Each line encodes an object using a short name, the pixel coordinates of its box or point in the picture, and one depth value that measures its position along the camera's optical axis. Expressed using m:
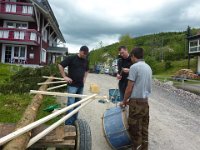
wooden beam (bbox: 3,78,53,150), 1.82
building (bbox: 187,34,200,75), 21.74
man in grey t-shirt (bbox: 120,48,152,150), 2.65
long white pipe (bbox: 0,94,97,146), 1.74
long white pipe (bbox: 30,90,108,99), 3.11
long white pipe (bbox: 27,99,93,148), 1.98
